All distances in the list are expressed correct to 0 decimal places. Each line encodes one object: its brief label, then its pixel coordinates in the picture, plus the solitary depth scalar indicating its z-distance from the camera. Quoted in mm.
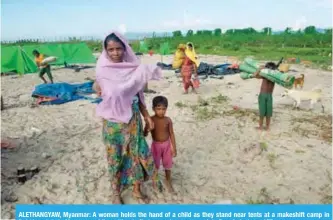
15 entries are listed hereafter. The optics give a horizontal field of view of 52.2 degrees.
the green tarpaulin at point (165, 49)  19488
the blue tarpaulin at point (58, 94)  7822
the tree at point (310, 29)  41781
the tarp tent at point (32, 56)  12664
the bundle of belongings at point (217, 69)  12398
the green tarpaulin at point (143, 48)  25647
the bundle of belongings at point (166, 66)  14592
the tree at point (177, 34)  48719
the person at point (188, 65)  8516
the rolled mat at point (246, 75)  5255
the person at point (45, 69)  9909
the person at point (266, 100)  5391
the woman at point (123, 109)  2818
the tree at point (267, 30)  42734
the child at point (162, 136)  3285
